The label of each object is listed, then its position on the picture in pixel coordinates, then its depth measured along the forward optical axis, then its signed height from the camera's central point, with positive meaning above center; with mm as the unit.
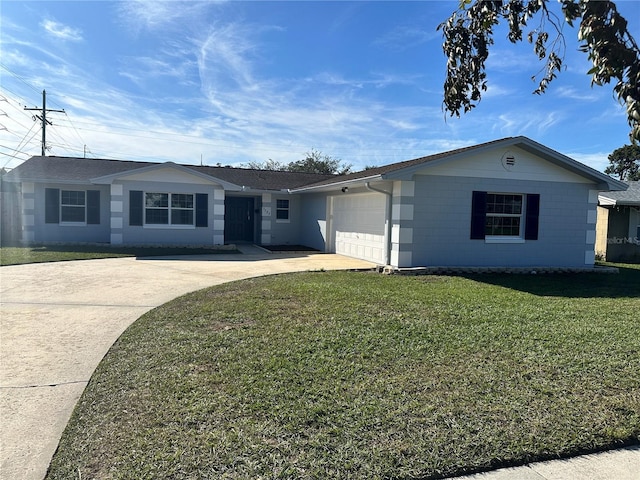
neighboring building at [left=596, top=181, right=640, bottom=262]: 17750 -93
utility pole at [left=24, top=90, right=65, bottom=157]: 34344 +7062
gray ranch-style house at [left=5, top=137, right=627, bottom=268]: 11898 +349
